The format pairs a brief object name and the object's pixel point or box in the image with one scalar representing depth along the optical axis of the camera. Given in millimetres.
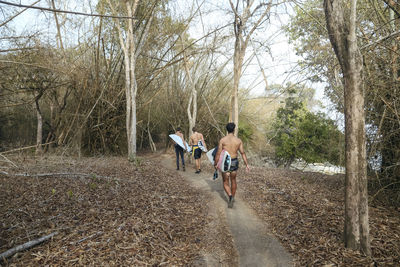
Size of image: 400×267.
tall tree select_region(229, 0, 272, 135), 7285
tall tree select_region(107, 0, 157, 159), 8637
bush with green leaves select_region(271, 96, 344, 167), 11734
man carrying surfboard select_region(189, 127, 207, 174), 7891
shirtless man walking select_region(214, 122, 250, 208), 4680
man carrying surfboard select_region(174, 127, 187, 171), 8537
